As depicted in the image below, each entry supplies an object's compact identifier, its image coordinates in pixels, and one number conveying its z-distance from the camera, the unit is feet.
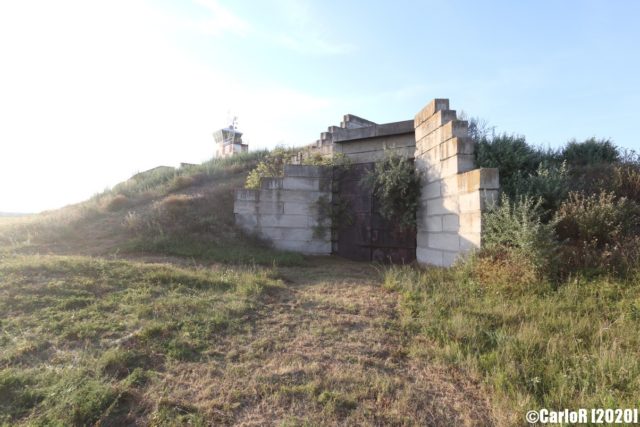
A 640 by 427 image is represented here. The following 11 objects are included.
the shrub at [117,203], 31.09
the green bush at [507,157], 20.34
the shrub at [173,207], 25.81
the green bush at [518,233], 12.64
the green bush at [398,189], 21.66
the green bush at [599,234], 12.59
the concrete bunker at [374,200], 17.31
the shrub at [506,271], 12.50
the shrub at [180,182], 35.17
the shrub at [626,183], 16.29
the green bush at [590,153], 24.19
